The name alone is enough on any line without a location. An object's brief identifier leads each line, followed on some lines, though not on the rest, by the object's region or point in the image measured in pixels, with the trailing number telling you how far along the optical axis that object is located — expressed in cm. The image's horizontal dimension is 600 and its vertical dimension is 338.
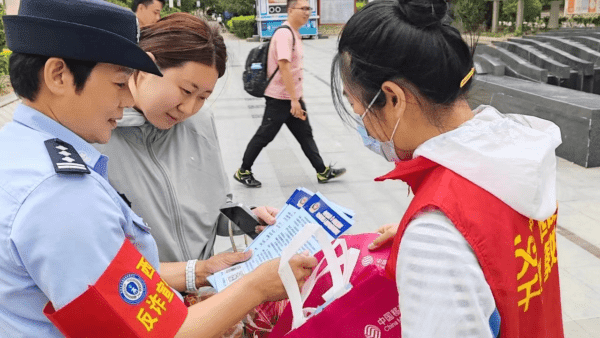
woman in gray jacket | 177
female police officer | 102
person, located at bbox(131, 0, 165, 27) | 543
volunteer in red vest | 103
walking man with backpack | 489
